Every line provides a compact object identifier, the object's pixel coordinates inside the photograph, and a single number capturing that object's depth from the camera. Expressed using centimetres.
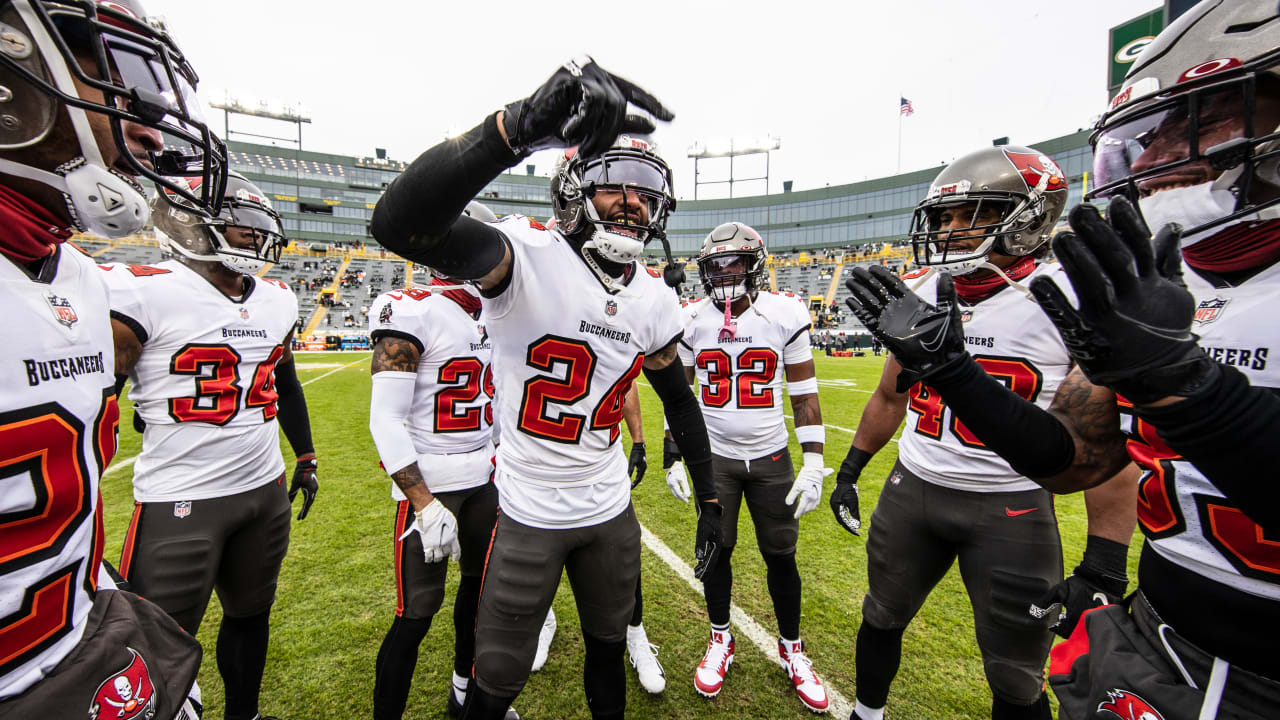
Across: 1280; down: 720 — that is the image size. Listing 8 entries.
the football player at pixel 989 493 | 217
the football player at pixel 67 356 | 106
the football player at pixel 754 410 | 326
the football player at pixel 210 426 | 232
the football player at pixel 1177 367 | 102
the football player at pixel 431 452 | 246
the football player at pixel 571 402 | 197
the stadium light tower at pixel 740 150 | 5159
